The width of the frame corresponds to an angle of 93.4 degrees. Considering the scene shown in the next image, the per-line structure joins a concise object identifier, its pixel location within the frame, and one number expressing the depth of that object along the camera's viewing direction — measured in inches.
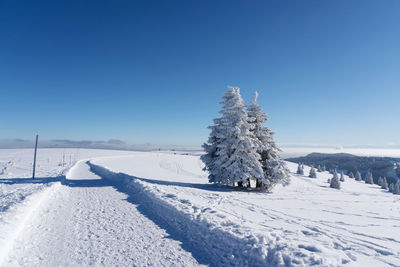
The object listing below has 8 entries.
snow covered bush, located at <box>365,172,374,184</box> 3702.5
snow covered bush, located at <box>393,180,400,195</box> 2578.2
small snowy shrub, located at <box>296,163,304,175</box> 3426.7
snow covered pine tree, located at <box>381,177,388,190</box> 3249.3
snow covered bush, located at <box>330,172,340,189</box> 2165.6
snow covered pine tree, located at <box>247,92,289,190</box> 784.9
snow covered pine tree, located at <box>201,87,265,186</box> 740.0
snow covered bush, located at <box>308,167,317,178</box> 3113.7
